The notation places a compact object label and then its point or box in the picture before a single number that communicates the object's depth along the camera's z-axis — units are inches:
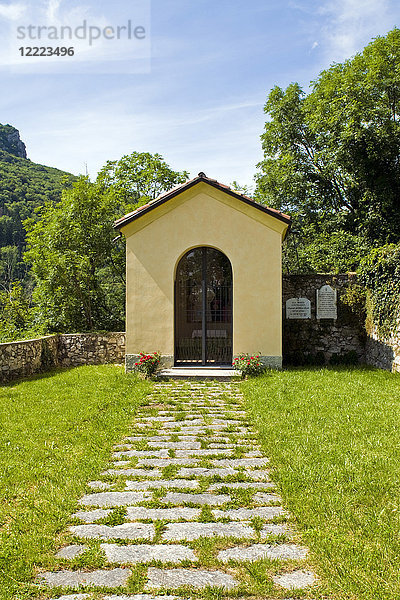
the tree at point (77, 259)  721.0
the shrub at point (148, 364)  427.5
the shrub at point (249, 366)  428.8
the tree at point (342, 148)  753.0
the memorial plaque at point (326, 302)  534.9
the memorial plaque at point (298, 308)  536.4
